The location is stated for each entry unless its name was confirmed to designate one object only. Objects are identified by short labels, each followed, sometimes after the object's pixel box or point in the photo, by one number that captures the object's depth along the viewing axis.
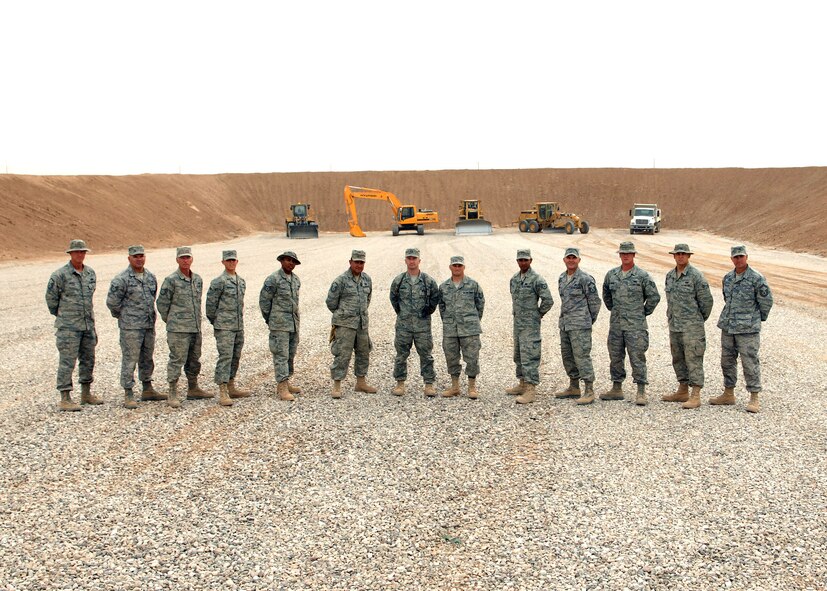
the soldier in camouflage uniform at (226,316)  9.37
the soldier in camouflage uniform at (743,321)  8.92
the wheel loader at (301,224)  47.78
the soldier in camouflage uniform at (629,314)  9.27
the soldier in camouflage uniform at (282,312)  9.55
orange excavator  49.16
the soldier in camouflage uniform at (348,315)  9.78
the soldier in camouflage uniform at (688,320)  9.12
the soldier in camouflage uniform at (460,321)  9.66
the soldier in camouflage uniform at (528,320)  9.43
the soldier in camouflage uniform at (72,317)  9.08
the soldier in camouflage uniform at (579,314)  9.35
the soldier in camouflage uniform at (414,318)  9.82
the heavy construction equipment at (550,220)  49.03
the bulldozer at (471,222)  49.59
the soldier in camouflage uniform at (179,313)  9.26
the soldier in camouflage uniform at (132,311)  9.18
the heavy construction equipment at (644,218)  48.50
